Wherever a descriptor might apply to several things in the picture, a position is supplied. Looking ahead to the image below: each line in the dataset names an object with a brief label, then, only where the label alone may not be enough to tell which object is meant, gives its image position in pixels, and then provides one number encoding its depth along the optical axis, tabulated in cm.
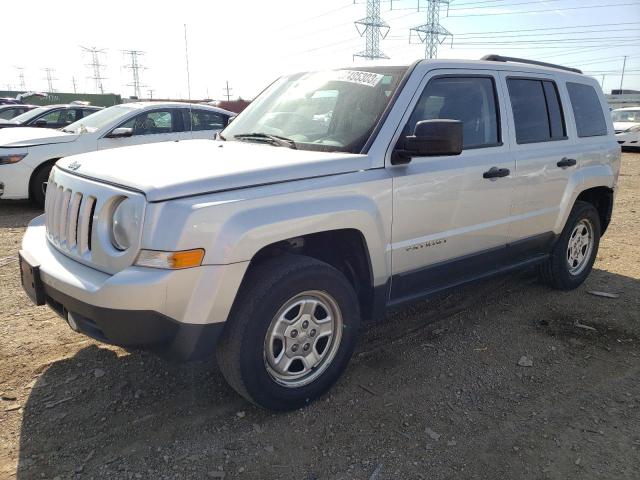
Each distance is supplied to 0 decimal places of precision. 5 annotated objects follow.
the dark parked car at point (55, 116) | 1156
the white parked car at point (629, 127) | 1939
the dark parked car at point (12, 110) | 1602
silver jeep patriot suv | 246
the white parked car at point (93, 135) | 773
